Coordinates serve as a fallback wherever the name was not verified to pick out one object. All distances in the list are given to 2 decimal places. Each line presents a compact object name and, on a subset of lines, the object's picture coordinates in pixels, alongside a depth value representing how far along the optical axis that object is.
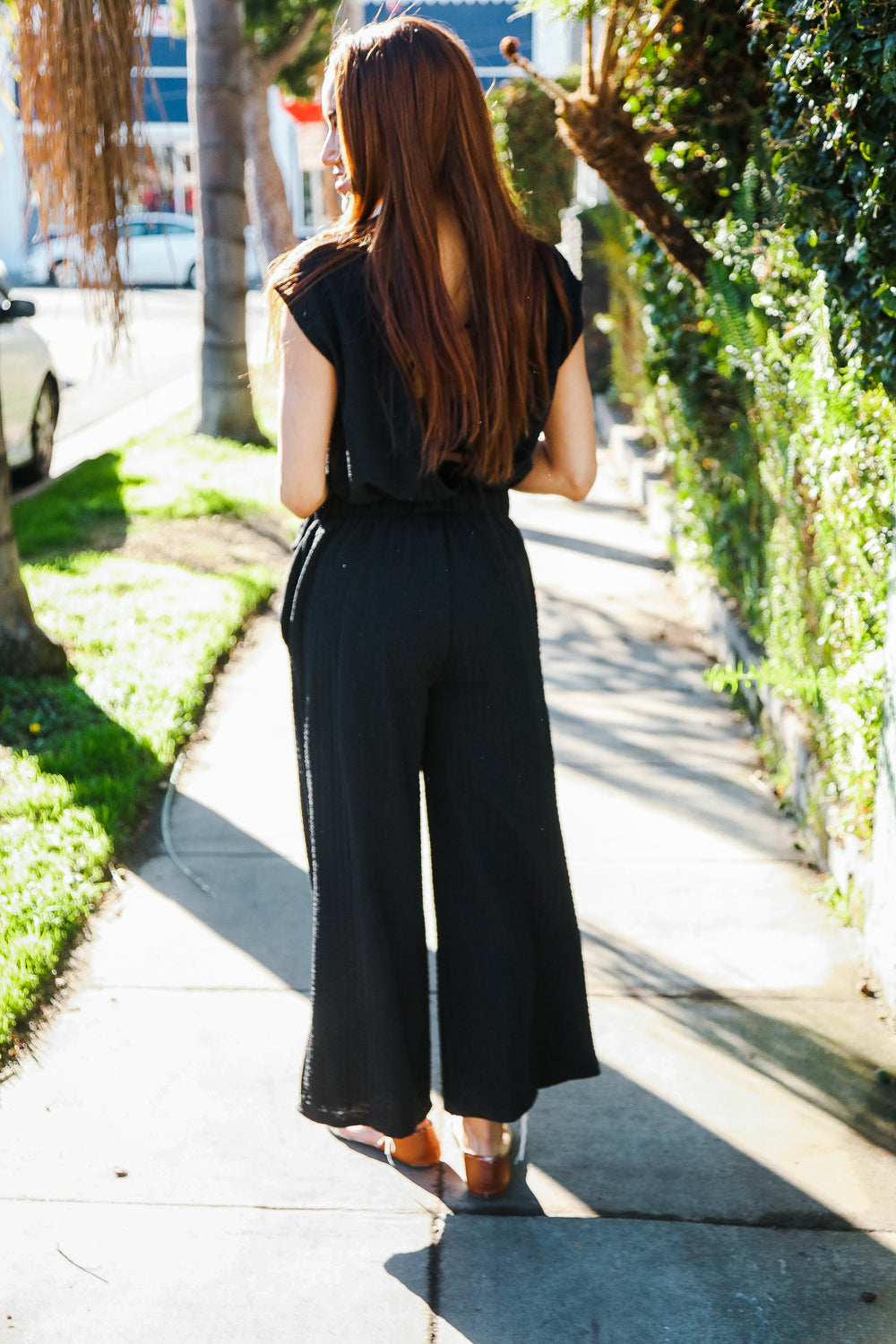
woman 2.17
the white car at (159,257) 27.81
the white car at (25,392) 8.76
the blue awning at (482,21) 29.11
